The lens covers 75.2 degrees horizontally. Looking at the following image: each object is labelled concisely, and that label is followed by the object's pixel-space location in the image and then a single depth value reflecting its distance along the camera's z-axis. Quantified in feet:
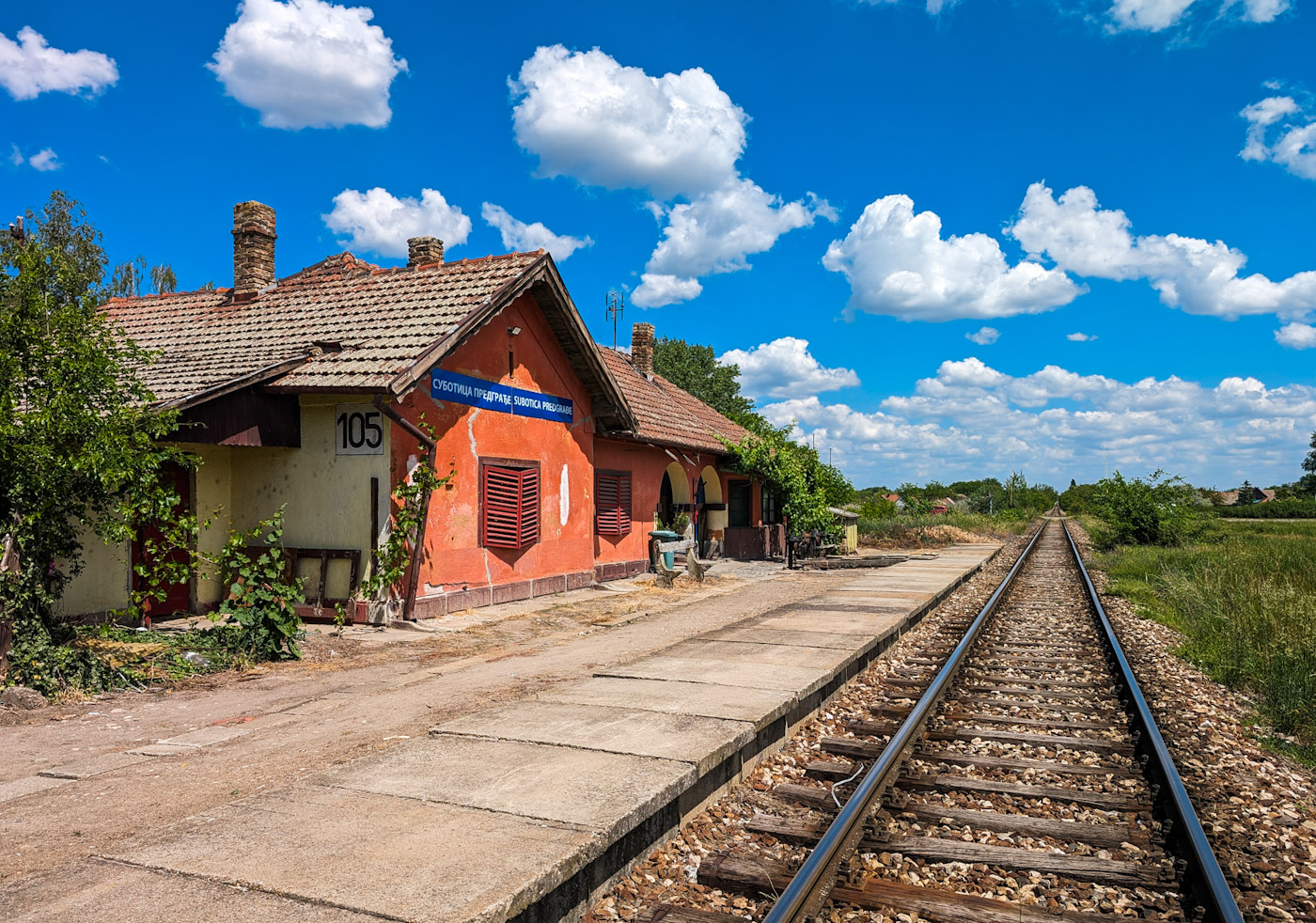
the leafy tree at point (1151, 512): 90.07
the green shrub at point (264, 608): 28.81
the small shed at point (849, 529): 87.81
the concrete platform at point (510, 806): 11.07
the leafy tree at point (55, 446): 22.15
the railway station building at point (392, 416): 35.40
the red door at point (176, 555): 34.73
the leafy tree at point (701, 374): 188.03
